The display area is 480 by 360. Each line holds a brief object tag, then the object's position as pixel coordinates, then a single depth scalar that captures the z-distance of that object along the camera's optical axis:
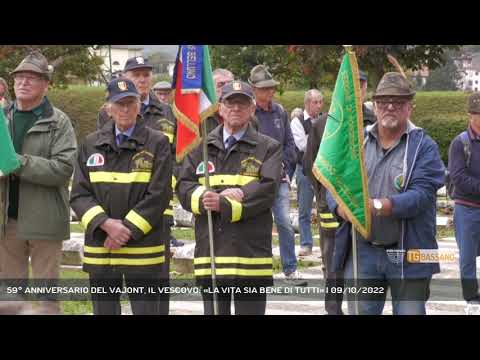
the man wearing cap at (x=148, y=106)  8.32
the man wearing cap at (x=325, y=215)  8.01
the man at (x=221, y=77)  8.70
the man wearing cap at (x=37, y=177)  7.45
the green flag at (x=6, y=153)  7.18
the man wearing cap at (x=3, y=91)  9.99
